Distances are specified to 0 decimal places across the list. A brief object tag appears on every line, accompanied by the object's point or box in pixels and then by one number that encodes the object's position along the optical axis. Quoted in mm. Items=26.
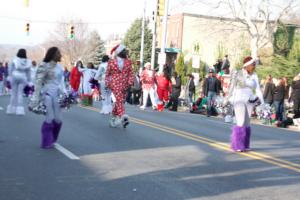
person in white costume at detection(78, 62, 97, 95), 23403
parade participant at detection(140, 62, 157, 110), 24172
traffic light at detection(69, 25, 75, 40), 41812
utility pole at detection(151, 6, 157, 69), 36812
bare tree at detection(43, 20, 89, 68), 92875
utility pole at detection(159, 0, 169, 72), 34875
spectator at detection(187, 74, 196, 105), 26992
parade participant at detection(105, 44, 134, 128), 13836
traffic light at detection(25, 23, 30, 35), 42562
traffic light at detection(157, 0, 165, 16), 36272
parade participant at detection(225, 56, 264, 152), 11117
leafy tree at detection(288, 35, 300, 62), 31708
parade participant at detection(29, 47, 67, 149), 10359
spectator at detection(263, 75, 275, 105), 21906
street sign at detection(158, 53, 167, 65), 34812
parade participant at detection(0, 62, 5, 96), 31141
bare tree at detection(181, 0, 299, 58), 37875
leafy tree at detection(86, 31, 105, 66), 88750
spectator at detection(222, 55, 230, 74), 33906
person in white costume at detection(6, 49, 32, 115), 16641
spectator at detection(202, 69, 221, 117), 23766
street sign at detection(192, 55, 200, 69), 32875
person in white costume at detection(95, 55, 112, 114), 18131
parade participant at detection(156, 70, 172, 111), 26906
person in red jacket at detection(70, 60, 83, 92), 25406
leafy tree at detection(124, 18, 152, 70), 66750
